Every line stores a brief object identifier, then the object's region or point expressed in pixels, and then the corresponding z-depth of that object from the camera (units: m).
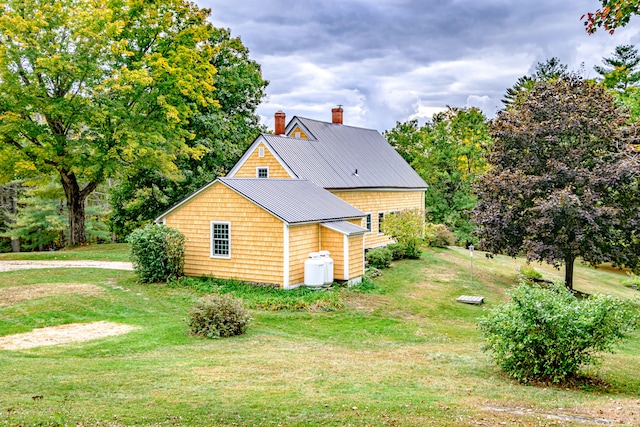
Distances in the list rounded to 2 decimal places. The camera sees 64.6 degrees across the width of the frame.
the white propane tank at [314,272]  18.80
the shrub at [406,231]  28.62
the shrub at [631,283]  28.39
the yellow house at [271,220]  18.73
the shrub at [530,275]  25.78
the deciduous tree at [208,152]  32.34
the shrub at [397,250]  28.02
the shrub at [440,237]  34.83
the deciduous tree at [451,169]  41.50
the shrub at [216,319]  13.02
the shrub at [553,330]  9.04
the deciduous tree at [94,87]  24.16
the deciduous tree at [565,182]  20.94
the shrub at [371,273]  22.24
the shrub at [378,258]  25.00
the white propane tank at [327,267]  19.12
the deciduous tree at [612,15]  7.29
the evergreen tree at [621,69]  48.69
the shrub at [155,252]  19.41
